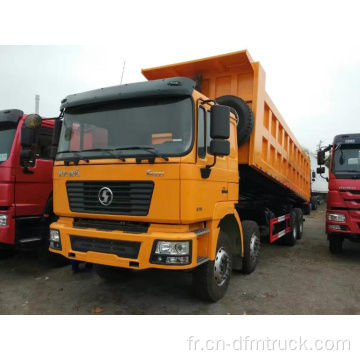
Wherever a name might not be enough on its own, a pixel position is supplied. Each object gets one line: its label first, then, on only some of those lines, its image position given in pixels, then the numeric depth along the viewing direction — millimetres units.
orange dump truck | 3182
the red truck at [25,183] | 4699
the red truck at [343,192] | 5883
